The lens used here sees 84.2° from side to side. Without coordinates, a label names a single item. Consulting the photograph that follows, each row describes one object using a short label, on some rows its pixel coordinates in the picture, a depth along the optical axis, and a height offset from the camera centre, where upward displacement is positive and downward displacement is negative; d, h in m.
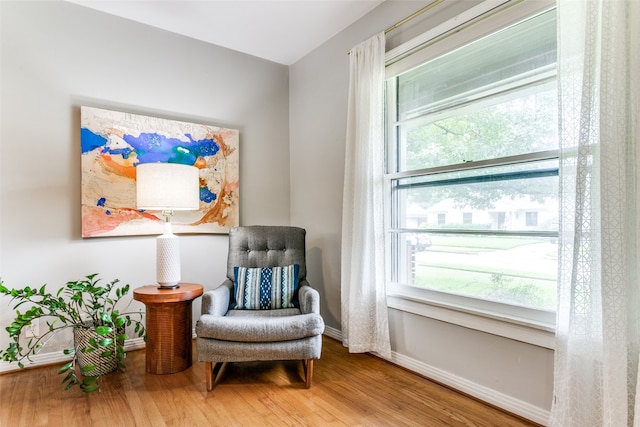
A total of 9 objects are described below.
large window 1.83 +0.23
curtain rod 2.16 +1.24
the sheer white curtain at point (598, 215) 1.37 -0.03
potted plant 2.11 -0.82
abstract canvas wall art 2.65 +0.34
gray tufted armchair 2.05 -0.74
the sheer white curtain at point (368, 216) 2.51 -0.06
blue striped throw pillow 2.56 -0.59
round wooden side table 2.35 -0.83
